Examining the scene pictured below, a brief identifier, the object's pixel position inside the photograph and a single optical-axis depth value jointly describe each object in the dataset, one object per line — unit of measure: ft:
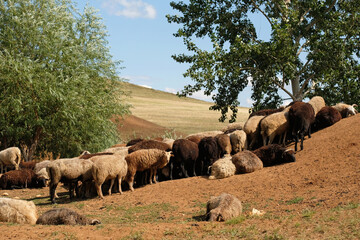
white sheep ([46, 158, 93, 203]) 44.42
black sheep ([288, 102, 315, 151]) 51.21
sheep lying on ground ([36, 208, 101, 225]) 31.17
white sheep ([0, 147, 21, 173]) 64.34
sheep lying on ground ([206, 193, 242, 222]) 30.78
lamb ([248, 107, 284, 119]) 61.41
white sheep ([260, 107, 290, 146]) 53.36
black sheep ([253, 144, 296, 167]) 47.52
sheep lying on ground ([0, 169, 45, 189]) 56.75
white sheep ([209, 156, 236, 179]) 46.50
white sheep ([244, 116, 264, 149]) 55.62
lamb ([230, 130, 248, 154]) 54.70
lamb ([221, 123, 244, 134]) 64.03
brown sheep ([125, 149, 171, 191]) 48.49
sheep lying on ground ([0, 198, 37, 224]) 32.45
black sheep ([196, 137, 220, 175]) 52.44
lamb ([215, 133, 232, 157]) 54.13
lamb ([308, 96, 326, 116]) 59.26
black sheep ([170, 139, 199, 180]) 51.85
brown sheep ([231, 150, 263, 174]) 46.80
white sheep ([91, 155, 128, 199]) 44.96
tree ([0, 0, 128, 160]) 77.62
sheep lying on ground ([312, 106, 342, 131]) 56.80
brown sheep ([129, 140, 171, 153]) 54.08
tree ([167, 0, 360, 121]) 74.84
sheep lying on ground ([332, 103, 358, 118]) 60.70
